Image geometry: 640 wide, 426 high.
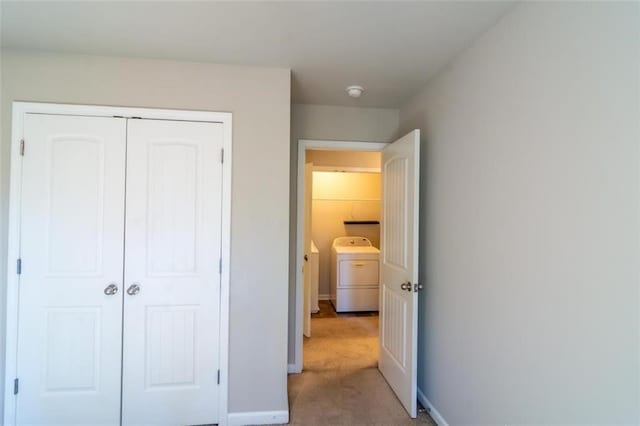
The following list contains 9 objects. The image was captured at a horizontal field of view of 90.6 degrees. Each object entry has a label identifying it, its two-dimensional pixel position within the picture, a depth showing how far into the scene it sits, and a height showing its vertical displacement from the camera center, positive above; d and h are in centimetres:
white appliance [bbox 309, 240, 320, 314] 430 -84
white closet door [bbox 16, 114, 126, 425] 194 -33
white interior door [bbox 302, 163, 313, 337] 344 -26
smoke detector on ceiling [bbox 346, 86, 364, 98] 241 +99
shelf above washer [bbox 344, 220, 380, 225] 526 -5
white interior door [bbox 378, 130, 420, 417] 218 -37
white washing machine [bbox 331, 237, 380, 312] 454 -88
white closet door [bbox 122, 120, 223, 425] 202 -36
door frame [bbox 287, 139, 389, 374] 280 -30
